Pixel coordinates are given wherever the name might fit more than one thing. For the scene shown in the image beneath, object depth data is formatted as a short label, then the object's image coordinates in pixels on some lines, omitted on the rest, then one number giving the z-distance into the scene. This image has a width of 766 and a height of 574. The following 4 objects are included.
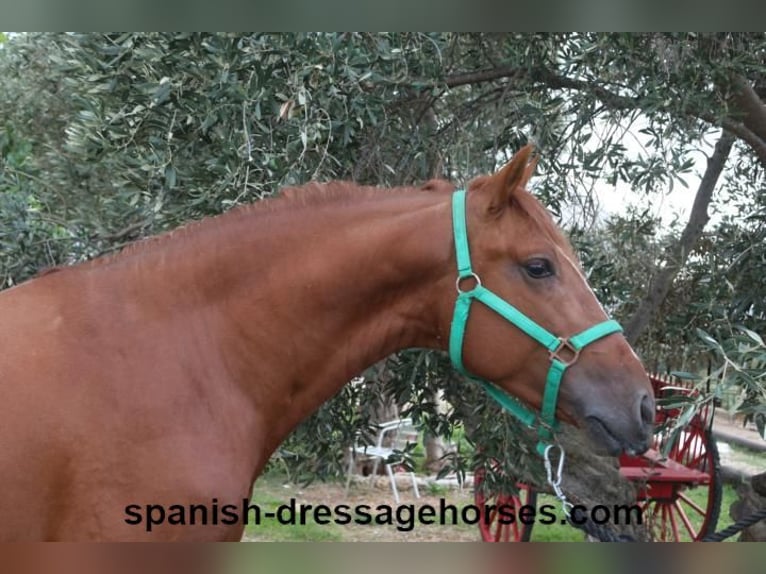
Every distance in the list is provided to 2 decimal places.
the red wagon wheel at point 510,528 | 5.23
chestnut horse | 2.09
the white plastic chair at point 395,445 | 7.72
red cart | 5.55
